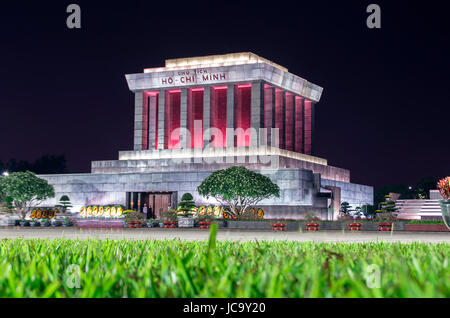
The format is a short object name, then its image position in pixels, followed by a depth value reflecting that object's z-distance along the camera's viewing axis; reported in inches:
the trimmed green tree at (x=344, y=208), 2962.8
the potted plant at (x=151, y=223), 2145.7
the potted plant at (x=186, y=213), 2071.6
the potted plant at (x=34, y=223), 2316.7
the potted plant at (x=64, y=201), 2721.5
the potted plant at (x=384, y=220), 1813.5
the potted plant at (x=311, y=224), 1820.9
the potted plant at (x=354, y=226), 1850.4
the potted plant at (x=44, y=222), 2316.7
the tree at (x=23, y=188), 2539.4
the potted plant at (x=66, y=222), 2277.3
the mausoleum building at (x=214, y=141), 2869.1
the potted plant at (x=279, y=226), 1806.5
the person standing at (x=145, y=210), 2935.5
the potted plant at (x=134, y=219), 2117.4
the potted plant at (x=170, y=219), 2059.4
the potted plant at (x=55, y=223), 2289.6
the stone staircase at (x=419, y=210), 3073.3
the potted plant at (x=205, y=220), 1943.9
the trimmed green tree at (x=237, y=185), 2207.2
